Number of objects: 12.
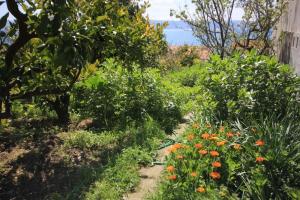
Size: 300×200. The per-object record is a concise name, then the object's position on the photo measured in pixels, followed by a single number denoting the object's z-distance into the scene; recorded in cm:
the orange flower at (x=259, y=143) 370
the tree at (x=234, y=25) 964
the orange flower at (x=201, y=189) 324
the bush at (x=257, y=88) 491
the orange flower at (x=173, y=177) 351
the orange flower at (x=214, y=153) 368
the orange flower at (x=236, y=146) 382
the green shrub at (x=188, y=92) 529
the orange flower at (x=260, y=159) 352
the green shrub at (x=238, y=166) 349
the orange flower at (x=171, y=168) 356
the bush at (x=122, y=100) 621
